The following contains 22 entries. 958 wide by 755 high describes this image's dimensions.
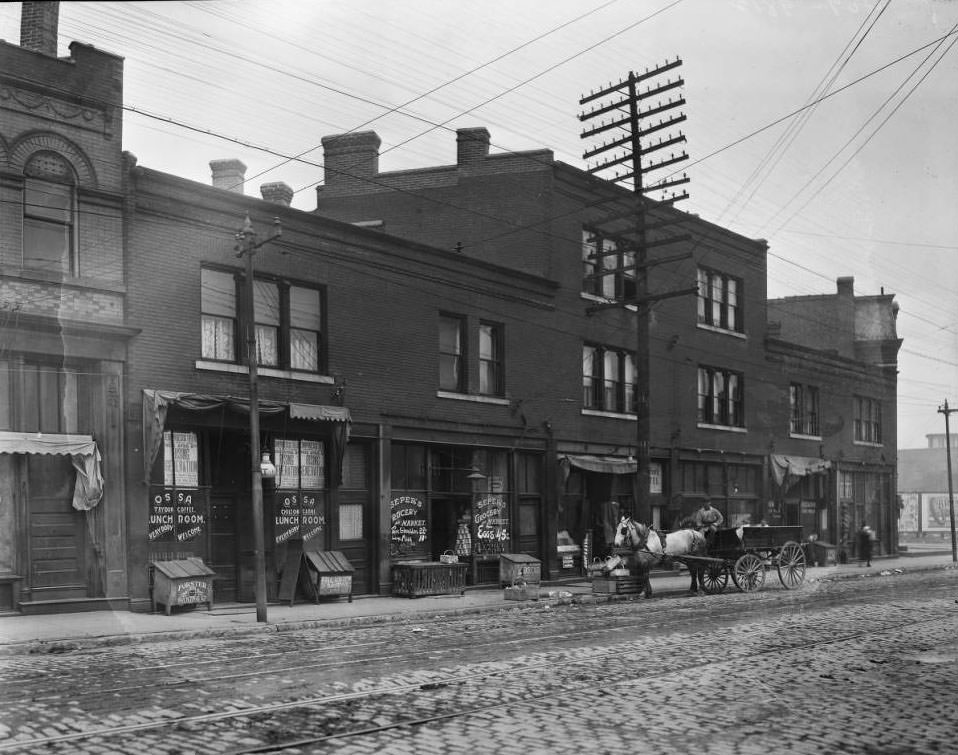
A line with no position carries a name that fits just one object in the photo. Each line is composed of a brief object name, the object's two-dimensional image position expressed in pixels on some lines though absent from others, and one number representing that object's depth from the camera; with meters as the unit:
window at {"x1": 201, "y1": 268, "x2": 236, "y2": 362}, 21.08
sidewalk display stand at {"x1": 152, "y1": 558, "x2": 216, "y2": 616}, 18.70
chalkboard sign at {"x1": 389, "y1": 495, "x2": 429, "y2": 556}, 24.45
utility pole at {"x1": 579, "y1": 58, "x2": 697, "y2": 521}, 25.81
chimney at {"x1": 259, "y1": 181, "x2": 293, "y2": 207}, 30.38
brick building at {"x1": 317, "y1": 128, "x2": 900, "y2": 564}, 30.50
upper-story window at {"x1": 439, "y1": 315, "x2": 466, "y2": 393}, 26.48
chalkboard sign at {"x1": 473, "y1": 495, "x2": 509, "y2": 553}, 26.92
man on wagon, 25.20
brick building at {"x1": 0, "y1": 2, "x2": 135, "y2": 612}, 17.80
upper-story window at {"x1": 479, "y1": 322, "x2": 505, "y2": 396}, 27.69
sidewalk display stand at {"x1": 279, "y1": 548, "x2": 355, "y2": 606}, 21.28
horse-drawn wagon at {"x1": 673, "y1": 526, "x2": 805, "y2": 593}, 25.20
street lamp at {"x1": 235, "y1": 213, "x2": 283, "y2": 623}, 17.78
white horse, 23.47
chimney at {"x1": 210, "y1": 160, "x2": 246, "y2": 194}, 28.47
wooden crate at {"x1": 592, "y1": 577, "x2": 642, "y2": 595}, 23.75
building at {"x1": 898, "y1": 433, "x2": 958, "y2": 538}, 81.31
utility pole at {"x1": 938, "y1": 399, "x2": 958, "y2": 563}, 43.24
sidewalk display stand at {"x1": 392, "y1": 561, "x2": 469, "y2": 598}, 23.39
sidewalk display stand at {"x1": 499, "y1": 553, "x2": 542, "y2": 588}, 26.55
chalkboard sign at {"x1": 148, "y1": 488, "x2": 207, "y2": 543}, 19.62
